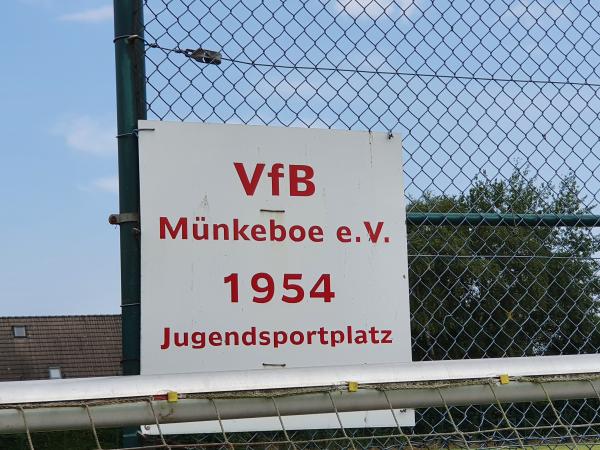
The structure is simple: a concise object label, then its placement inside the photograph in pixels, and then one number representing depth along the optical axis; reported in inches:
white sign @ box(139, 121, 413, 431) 98.8
